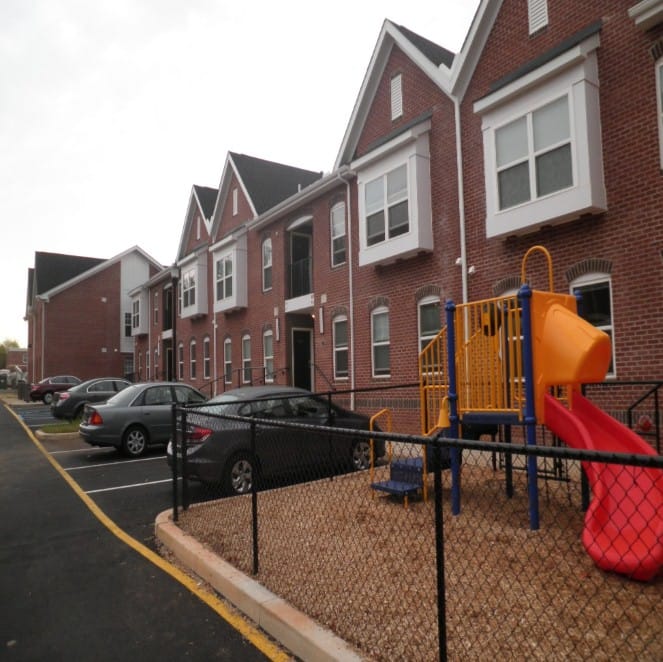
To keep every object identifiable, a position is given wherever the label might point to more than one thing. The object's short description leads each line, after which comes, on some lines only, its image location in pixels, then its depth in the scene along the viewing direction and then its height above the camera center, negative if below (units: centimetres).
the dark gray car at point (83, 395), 1895 -95
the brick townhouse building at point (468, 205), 930 +351
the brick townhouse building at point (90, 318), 3956 +372
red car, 3088 -106
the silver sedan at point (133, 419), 1172 -113
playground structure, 439 -52
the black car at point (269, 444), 752 -116
